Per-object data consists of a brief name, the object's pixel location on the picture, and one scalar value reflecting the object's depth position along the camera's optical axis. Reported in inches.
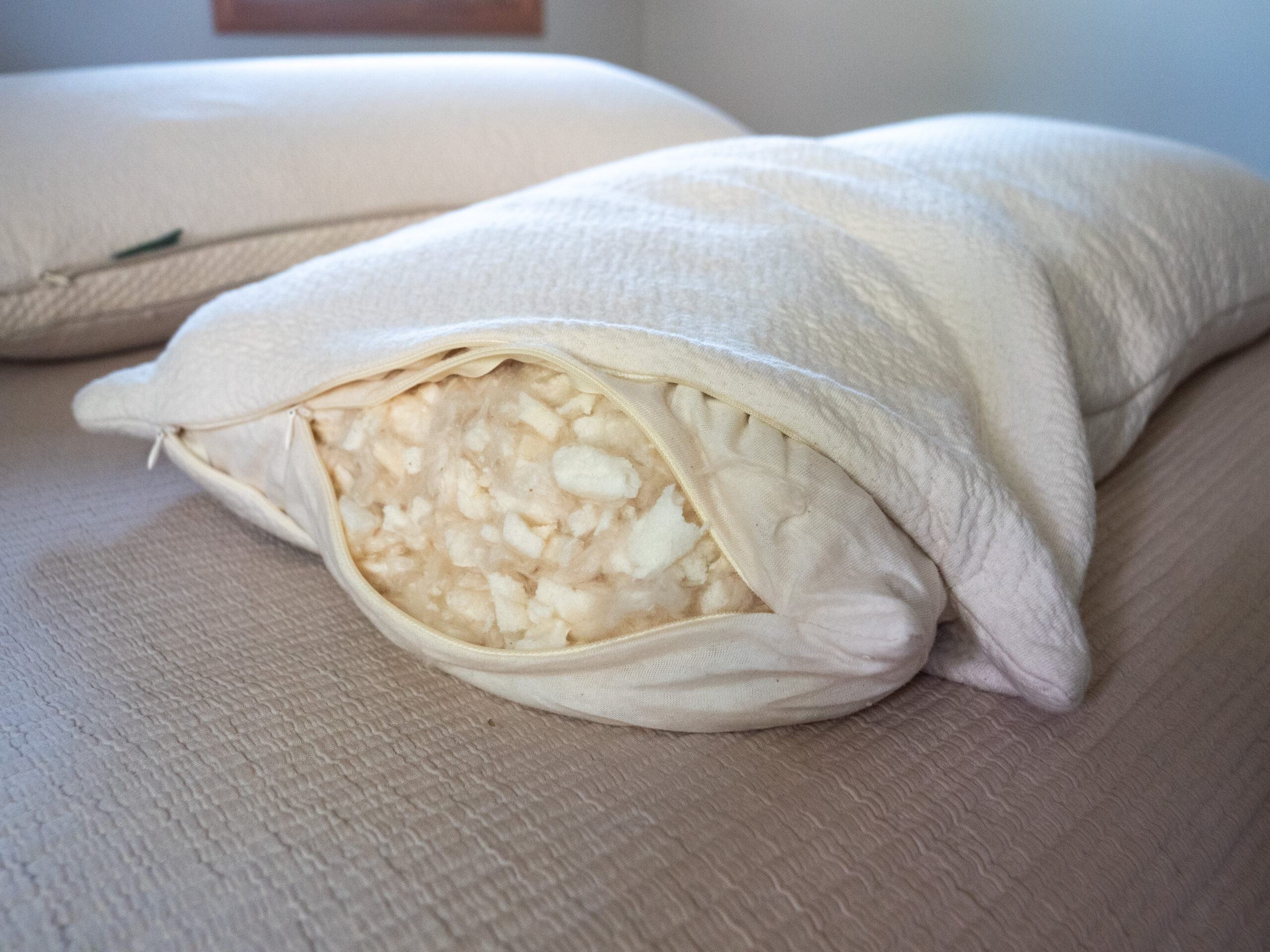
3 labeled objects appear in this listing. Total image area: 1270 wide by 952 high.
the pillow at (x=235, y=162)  41.2
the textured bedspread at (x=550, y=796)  18.3
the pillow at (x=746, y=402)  22.3
